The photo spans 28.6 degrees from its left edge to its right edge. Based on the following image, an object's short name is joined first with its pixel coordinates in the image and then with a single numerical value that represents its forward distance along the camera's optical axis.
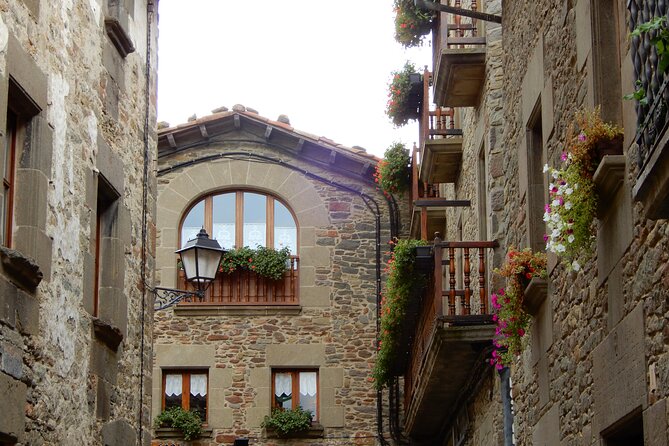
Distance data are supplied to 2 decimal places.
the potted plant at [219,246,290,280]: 21.80
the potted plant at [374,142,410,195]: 20.86
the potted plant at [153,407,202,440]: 21.09
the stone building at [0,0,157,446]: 9.28
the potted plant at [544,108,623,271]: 7.52
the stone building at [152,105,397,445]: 21.59
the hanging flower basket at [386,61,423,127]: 19.31
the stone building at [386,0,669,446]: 6.67
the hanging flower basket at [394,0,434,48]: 17.41
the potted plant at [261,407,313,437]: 21.20
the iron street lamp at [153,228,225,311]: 13.54
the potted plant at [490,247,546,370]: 10.07
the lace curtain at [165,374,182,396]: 21.70
